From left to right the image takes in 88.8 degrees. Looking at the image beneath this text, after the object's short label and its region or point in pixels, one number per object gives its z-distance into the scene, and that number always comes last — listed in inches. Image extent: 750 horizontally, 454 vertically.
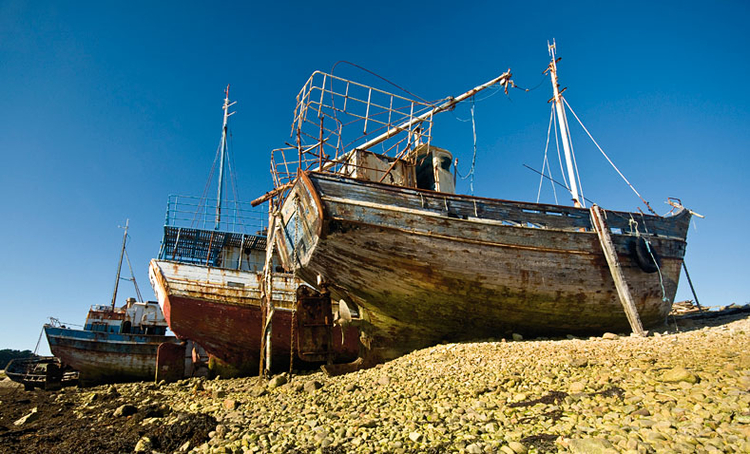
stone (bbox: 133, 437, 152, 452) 199.8
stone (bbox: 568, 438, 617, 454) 129.6
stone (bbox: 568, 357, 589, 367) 237.1
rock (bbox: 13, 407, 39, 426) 311.1
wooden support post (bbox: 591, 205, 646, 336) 364.5
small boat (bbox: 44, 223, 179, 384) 568.1
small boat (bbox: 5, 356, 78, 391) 584.4
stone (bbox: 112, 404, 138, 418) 293.8
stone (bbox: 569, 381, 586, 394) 197.5
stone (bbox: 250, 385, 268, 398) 291.3
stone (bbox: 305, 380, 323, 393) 277.2
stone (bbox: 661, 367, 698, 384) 180.4
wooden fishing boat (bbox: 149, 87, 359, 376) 474.6
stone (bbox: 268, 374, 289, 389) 306.1
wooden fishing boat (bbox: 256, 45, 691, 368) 342.0
